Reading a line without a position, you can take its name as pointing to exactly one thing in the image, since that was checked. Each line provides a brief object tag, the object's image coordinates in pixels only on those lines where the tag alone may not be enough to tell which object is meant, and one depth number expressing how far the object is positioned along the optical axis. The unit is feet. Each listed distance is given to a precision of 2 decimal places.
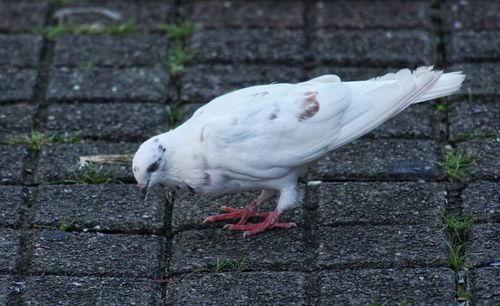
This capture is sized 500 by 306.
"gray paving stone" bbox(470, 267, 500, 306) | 24.50
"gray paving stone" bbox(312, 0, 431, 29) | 39.78
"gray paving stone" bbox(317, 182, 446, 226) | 28.63
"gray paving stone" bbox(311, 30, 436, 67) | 37.40
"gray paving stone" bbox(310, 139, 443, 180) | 30.96
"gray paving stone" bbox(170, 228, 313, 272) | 27.02
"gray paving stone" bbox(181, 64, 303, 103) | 35.96
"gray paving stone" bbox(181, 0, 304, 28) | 40.34
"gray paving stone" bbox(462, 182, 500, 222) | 28.38
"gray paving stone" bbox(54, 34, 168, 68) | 38.04
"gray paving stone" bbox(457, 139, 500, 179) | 30.53
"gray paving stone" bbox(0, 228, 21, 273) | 26.91
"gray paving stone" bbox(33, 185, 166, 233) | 28.89
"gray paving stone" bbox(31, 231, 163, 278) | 26.76
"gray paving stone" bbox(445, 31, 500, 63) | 37.11
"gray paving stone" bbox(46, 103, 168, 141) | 33.68
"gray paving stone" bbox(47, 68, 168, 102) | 35.76
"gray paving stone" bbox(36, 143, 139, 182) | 31.42
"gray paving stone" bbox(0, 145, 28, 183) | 31.24
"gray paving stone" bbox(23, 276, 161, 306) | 25.36
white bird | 27.12
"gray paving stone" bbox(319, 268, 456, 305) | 24.80
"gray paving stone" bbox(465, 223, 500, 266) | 26.23
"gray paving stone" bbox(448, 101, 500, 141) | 32.78
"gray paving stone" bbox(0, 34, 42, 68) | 37.93
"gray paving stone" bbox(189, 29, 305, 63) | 38.04
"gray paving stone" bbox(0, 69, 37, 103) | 35.68
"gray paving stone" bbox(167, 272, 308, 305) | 25.26
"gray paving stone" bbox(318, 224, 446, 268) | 26.55
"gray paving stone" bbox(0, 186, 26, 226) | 29.07
